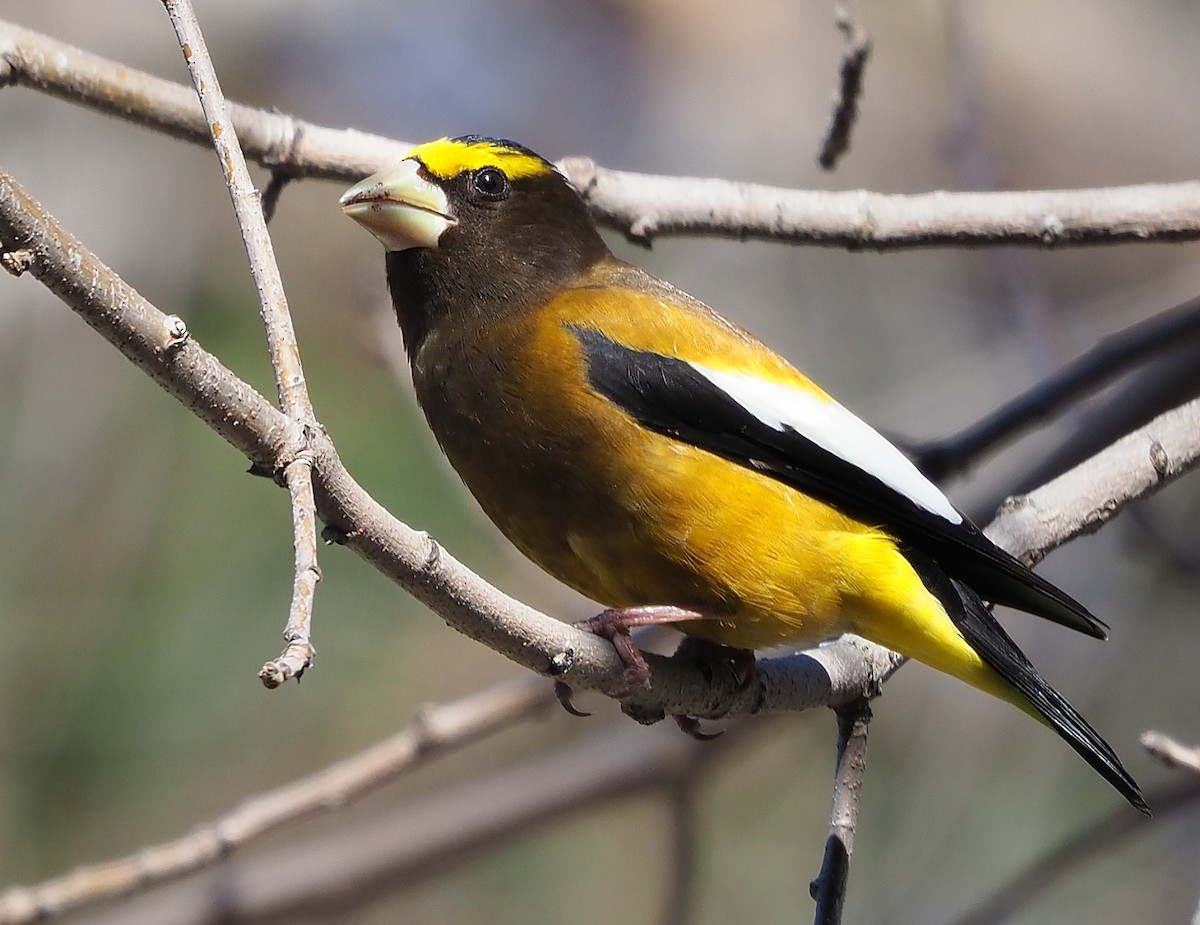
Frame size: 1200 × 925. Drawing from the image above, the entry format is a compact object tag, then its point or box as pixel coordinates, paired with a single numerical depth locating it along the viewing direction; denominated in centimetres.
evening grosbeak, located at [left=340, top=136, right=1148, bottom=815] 568
